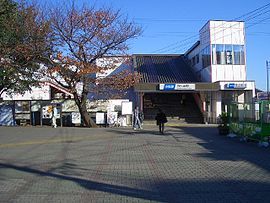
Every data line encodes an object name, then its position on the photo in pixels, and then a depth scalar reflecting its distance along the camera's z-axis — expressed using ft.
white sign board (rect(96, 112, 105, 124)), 119.96
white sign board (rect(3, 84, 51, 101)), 129.70
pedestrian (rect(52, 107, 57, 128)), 112.27
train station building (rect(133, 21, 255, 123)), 130.31
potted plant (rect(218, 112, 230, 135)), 78.33
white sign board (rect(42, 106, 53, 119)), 124.36
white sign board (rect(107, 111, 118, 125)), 118.11
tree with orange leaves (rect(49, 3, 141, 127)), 102.83
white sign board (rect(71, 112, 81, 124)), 123.34
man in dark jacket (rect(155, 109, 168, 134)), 82.92
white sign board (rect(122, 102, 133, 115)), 119.72
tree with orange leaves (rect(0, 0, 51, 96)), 92.17
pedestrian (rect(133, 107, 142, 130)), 98.94
